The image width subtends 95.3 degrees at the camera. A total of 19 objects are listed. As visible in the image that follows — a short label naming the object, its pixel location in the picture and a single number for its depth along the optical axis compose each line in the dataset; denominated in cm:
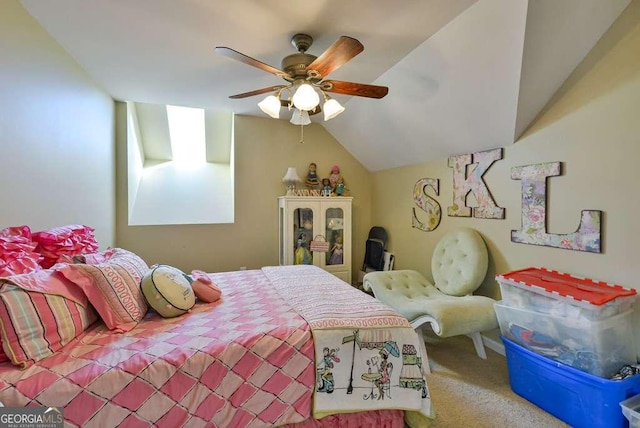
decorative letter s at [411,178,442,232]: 304
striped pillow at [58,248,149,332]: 141
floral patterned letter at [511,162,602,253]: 178
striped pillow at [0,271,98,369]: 109
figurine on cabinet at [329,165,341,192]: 392
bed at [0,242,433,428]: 109
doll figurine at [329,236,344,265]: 368
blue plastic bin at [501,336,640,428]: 144
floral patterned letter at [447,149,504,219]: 243
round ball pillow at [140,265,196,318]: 158
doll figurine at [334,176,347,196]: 384
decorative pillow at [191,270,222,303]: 183
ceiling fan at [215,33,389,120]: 164
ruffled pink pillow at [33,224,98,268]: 158
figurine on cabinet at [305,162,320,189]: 381
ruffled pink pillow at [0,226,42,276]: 127
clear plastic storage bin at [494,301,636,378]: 149
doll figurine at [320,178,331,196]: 371
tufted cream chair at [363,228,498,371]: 202
